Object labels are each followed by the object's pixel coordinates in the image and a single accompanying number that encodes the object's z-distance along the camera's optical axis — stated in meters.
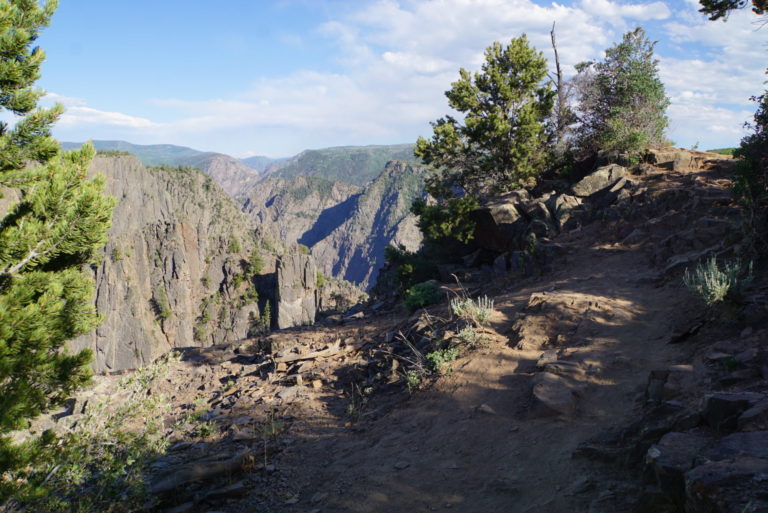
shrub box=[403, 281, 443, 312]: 13.02
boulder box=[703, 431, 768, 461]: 3.11
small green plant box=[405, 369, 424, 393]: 7.95
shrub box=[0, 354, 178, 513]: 5.00
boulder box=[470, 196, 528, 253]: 15.91
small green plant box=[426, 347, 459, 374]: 8.02
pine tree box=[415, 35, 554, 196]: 19.05
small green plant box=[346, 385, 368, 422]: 7.92
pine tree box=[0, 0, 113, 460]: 5.02
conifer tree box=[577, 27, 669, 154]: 18.02
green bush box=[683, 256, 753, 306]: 6.52
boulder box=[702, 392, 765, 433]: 3.77
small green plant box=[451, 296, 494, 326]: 9.02
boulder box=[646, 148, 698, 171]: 15.77
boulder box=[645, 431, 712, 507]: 3.35
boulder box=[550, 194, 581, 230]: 14.96
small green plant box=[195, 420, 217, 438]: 7.86
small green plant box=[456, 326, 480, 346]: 8.44
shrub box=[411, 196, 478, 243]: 17.73
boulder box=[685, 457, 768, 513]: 2.67
